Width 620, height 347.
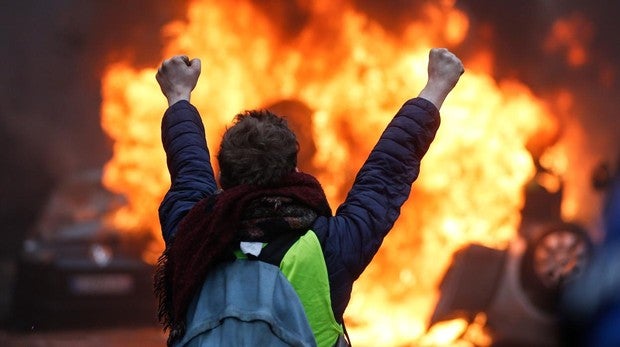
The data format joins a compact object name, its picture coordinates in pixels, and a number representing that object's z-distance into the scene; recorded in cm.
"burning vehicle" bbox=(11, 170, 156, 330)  1650
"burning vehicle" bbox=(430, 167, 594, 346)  1691
